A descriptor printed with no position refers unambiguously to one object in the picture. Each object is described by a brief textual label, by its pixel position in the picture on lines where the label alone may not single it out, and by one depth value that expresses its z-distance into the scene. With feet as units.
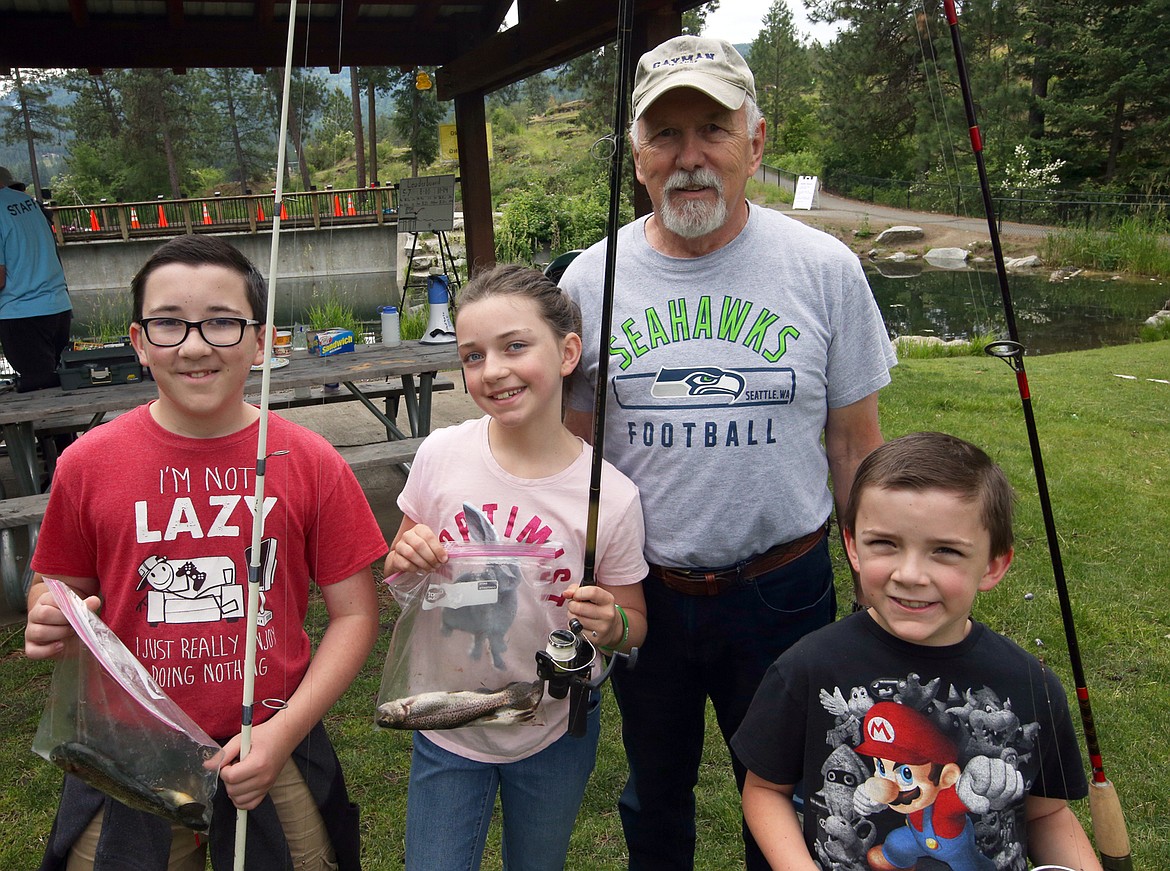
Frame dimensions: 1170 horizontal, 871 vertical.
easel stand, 33.38
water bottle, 19.19
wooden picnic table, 14.19
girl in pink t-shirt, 5.43
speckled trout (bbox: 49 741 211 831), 4.58
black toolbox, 16.12
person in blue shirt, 17.85
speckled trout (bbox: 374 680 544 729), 5.16
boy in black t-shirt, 4.33
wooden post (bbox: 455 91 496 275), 23.21
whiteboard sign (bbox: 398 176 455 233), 29.32
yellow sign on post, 25.44
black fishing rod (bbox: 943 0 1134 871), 4.80
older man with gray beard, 5.80
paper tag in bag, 5.20
